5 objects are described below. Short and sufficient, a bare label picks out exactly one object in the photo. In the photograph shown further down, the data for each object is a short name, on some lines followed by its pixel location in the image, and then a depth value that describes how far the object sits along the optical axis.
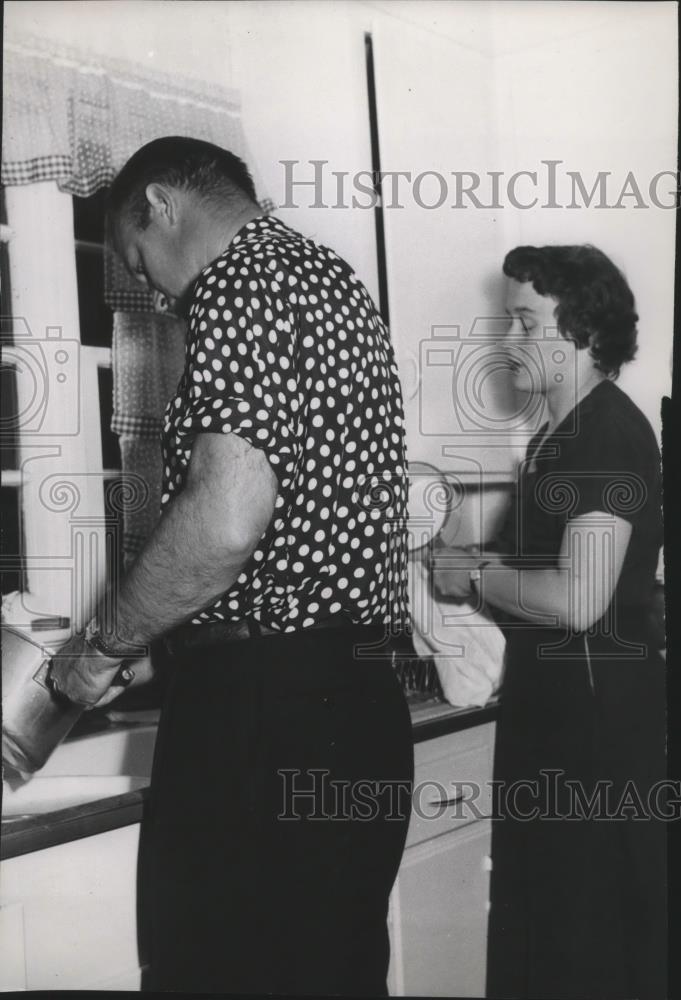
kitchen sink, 1.33
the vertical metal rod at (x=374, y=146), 1.66
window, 1.47
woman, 1.52
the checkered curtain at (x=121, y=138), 1.43
